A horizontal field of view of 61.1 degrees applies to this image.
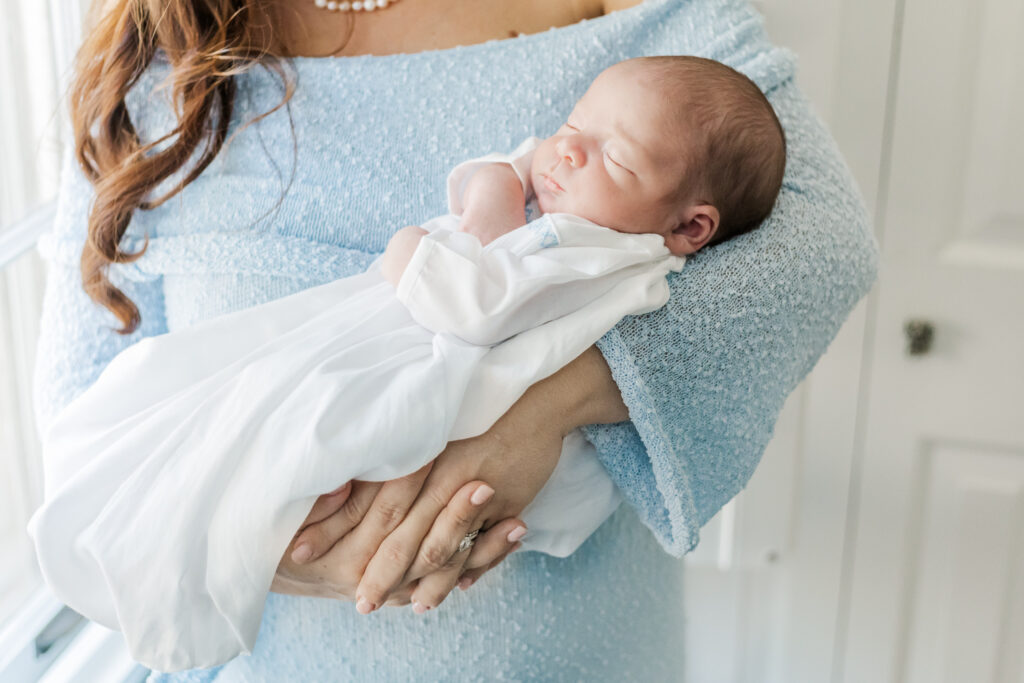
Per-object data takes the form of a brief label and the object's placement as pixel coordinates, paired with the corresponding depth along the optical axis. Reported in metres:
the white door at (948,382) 1.40
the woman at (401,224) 0.81
